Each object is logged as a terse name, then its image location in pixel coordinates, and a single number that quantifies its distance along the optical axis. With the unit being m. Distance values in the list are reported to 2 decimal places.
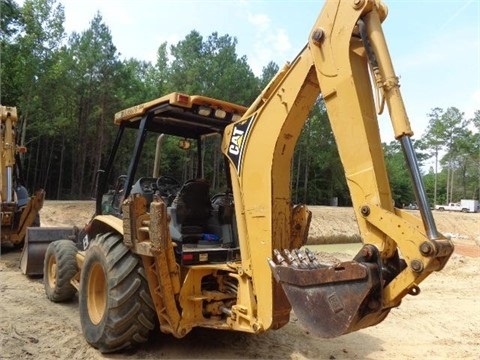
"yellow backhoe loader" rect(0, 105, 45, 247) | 9.73
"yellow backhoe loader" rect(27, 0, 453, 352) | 2.86
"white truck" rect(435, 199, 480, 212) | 47.12
